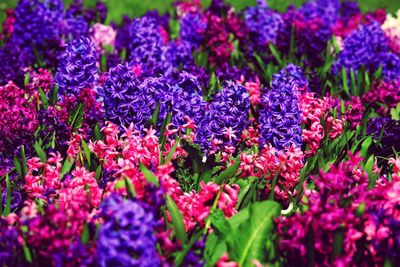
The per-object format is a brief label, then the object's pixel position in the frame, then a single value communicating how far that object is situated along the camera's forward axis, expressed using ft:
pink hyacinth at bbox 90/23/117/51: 23.66
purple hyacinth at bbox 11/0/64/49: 21.86
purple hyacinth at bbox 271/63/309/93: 15.48
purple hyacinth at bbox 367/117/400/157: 14.44
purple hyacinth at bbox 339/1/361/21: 27.89
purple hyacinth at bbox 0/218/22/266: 8.80
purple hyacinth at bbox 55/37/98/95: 15.11
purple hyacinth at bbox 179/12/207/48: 22.45
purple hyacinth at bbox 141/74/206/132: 14.30
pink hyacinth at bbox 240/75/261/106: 16.71
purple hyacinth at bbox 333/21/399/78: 20.30
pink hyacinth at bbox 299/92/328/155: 13.82
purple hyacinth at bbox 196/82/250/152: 13.56
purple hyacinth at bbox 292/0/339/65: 21.26
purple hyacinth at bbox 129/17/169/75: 18.98
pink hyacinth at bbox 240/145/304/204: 12.53
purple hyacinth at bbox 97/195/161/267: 8.13
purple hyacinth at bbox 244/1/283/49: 23.31
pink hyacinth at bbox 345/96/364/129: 14.88
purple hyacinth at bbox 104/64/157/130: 13.61
